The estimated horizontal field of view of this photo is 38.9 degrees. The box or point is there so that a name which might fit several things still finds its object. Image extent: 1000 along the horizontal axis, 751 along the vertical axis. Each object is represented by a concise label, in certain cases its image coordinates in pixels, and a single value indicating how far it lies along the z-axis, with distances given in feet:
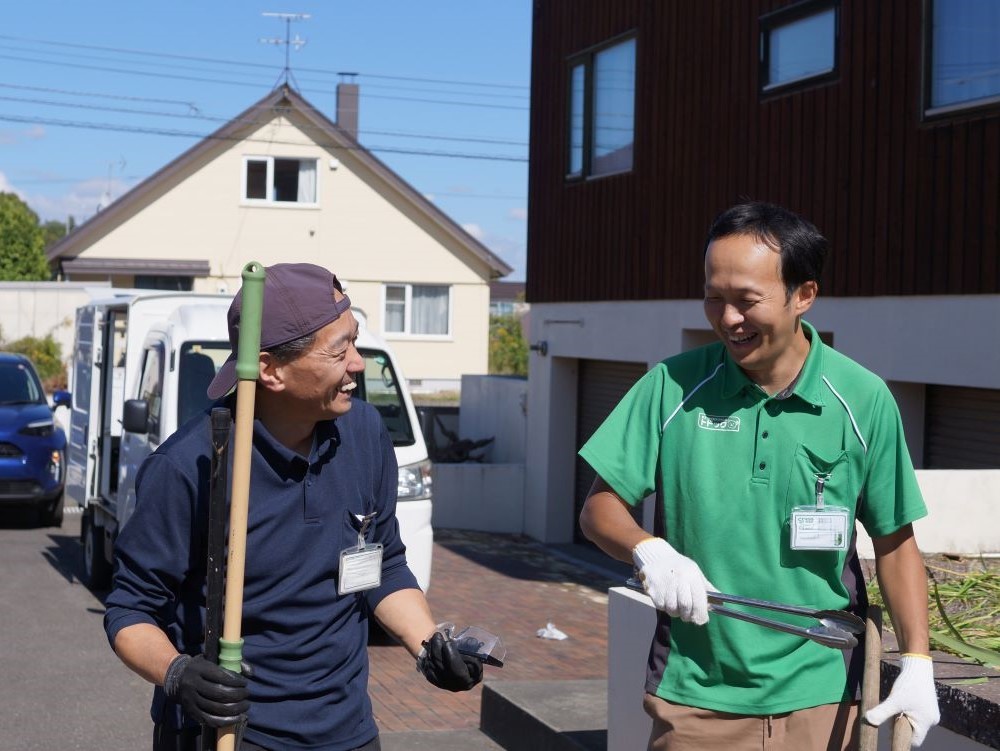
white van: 31.76
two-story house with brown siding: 30.78
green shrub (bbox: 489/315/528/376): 127.54
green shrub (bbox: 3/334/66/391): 111.04
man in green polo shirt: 10.45
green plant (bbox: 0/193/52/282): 168.66
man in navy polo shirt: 9.62
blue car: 48.67
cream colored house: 112.78
